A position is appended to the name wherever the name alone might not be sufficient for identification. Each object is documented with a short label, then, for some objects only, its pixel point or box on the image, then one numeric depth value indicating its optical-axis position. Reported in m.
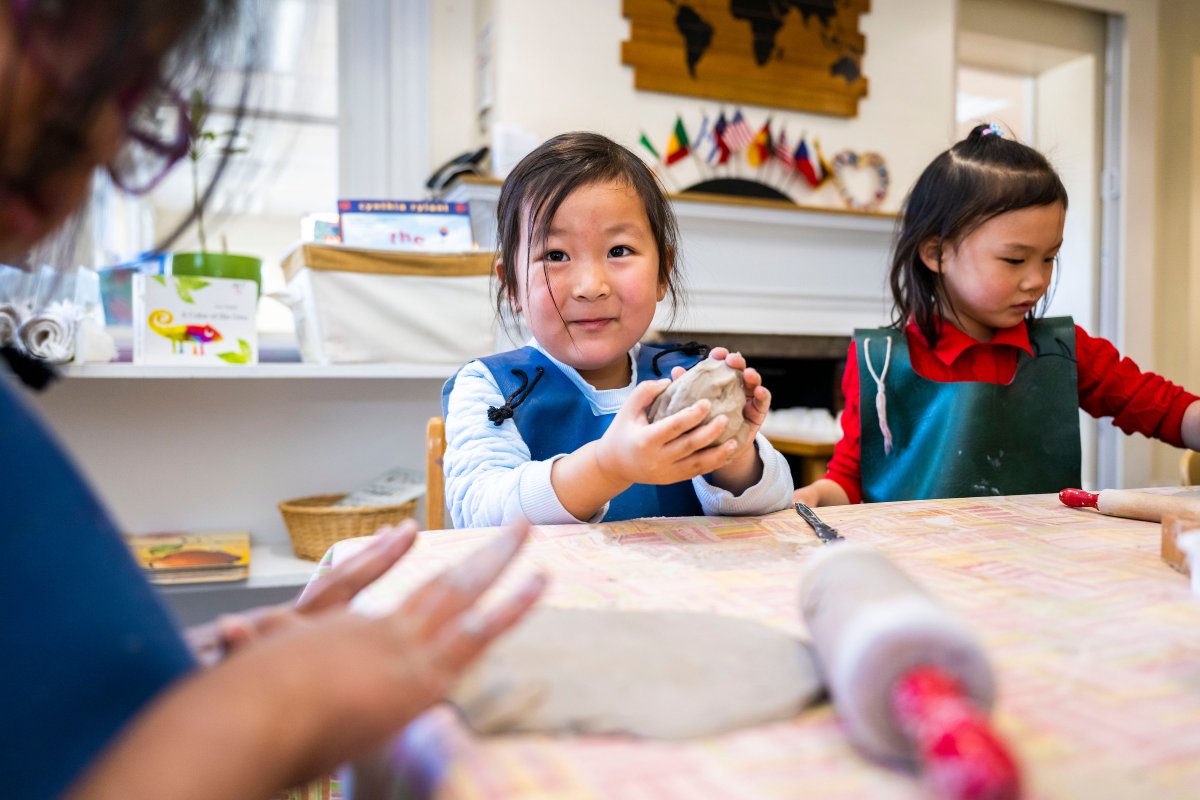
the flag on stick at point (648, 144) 2.47
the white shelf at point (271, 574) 1.76
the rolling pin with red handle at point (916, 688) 0.27
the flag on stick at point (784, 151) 2.63
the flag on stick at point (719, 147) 2.57
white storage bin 1.79
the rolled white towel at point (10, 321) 1.60
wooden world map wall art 2.49
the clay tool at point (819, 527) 0.71
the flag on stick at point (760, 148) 2.61
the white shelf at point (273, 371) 1.71
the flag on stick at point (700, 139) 2.56
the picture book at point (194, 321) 1.74
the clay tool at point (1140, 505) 0.78
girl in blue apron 0.87
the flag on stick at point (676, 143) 2.52
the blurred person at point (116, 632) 0.31
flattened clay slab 0.34
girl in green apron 1.27
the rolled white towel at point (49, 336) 1.58
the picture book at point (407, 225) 1.84
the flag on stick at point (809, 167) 2.64
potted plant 1.80
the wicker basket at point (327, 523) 1.83
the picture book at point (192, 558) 1.70
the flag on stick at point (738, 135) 2.58
